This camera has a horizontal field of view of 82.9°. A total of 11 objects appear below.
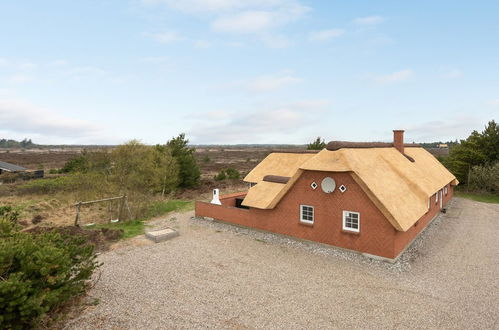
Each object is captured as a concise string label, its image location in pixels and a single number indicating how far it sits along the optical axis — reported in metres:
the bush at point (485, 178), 31.29
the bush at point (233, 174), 46.03
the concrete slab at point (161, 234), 17.62
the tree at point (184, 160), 35.62
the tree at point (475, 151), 34.66
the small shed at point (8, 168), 47.56
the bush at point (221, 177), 44.91
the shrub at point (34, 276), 7.18
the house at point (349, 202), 14.41
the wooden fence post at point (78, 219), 19.06
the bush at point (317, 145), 38.44
